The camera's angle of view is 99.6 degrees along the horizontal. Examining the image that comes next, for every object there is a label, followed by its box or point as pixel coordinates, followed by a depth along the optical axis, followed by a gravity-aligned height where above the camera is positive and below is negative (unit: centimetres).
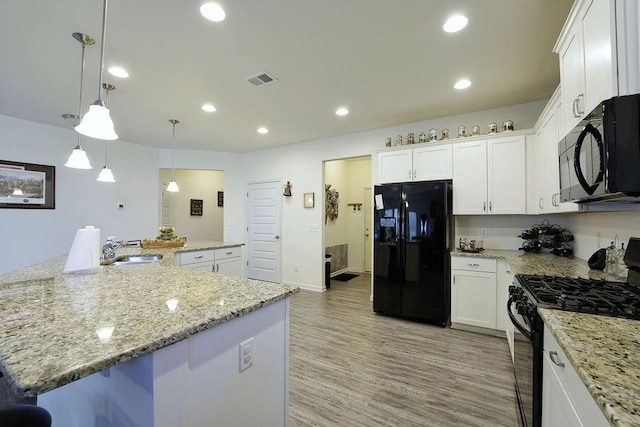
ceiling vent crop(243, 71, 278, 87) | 264 +140
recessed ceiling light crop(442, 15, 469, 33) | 187 +139
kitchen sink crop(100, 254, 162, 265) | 243 -39
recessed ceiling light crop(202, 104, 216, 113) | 338 +142
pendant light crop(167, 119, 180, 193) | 385 +141
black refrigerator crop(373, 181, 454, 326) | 316 -39
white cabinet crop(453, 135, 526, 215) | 302 +49
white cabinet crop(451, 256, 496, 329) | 290 -81
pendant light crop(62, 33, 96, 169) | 241 +53
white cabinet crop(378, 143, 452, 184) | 338 +72
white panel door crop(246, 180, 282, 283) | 538 -25
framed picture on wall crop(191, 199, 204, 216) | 718 +30
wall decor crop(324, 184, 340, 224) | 596 +34
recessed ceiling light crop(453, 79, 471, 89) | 274 +140
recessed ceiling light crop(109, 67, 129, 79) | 251 +139
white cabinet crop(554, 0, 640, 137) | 107 +76
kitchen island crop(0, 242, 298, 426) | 72 -36
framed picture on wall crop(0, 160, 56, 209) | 369 +47
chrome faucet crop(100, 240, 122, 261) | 231 -28
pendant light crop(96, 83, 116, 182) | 303 +49
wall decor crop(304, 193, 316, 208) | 495 +34
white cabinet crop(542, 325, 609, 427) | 76 -59
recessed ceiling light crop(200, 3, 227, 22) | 175 +138
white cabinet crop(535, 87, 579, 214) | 207 +53
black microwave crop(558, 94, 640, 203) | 99 +28
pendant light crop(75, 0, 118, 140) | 153 +55
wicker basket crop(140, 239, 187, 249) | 329 -31
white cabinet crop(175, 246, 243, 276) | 312 -52
